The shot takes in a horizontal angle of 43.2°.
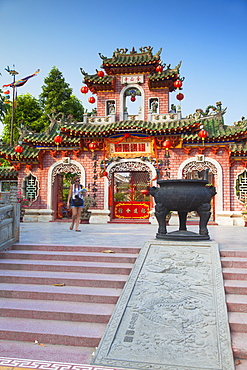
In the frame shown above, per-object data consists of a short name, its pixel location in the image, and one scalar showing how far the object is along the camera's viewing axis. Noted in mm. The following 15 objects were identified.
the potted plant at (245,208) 12343
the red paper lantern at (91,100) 14565
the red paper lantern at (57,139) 13203
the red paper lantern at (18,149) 13469
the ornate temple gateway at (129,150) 12812
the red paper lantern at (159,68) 13359
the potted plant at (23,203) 13863
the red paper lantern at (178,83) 13320
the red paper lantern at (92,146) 13424
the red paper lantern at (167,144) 12794
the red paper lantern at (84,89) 14162
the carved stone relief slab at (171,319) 2893
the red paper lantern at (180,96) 13938
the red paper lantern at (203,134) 12273
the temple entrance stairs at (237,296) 3070
